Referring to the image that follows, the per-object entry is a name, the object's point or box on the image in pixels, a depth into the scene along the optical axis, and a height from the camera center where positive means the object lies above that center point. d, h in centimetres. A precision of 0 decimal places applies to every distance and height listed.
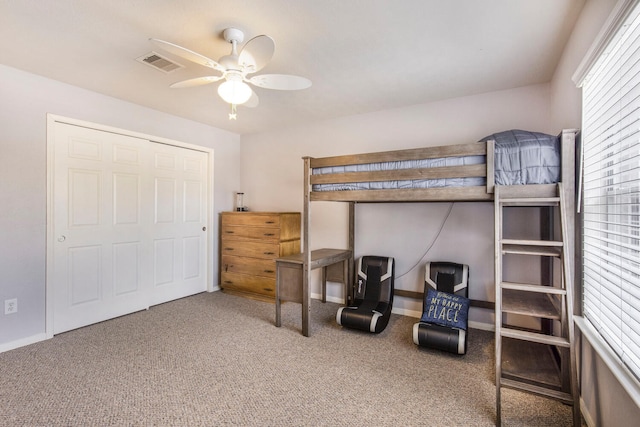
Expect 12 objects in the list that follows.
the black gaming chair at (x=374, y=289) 316 -87
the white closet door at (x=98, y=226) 301 -14
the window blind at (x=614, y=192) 130 +11
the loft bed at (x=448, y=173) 202 +32
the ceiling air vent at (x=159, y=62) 243 +125
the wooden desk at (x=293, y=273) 319 -64
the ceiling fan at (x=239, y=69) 181 +95
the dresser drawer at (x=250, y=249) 404 -49
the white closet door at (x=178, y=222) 389 -12
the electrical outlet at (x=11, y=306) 266 -82
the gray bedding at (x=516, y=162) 202 +38
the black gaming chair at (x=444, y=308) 258 -89
